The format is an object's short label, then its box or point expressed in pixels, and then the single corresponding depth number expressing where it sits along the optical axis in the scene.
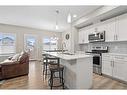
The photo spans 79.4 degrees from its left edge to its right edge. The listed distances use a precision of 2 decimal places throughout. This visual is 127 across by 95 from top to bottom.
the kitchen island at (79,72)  1.88
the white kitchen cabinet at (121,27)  2.58
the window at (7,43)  4.91
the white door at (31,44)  5.58
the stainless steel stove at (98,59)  3.12
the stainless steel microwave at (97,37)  3.23
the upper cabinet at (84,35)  3.91
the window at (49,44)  6.18
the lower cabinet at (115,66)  2.44
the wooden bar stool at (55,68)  2.04
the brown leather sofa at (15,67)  2.67
